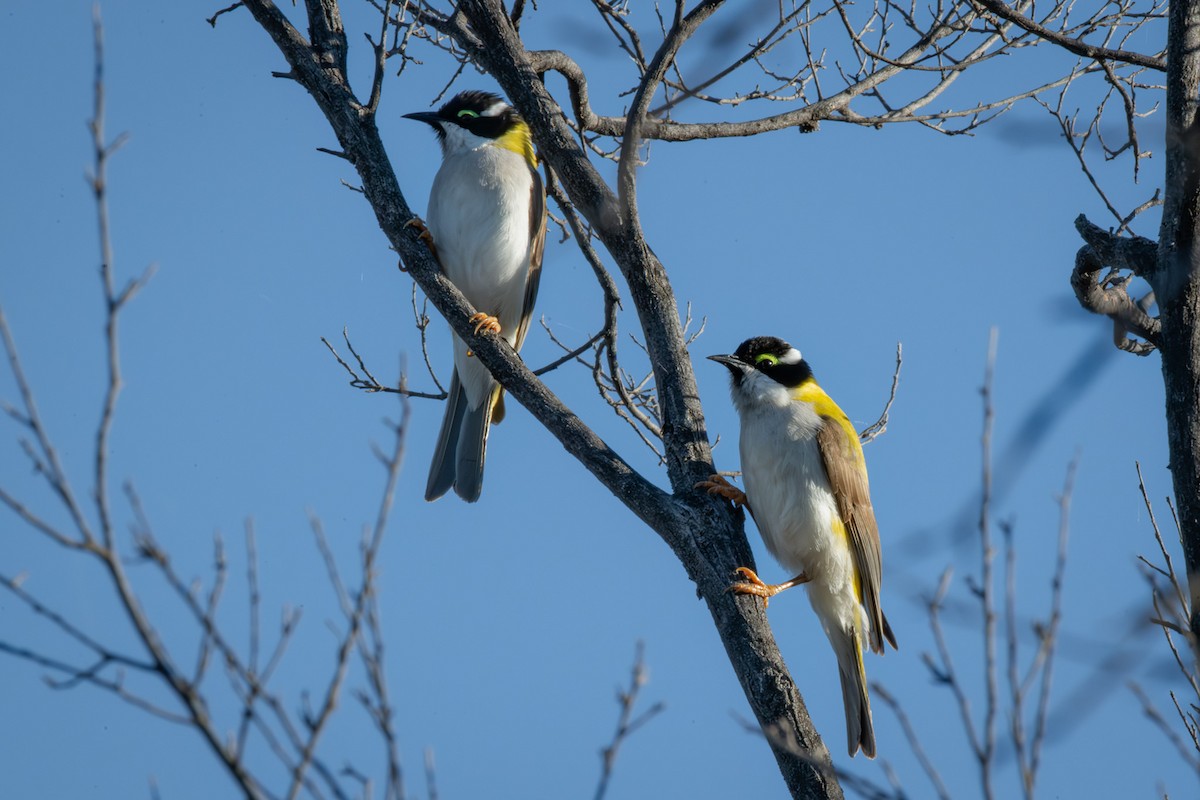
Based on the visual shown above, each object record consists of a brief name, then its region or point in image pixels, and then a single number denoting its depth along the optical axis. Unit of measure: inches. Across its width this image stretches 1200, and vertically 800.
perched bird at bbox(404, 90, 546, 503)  496.7
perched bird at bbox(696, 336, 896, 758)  410.9
